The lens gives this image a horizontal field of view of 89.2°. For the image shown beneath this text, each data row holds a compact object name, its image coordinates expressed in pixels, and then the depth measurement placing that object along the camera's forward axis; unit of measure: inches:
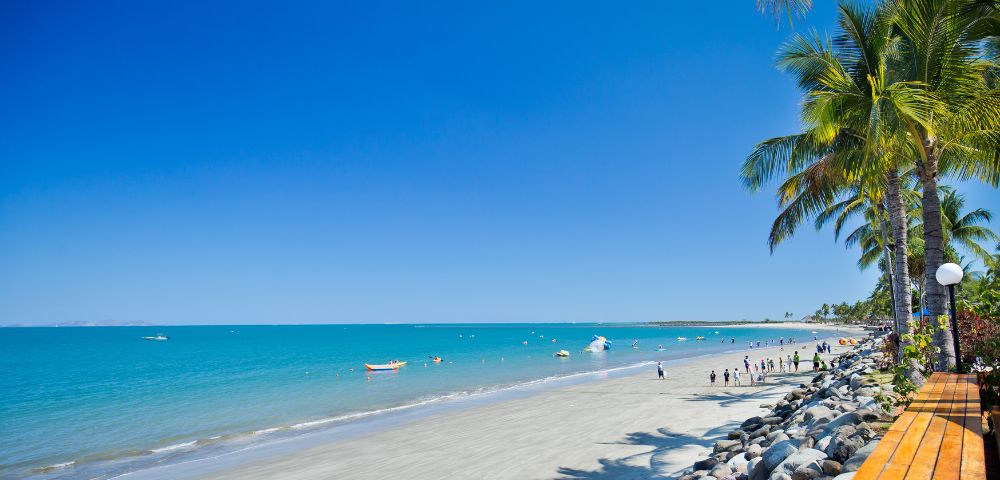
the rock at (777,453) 288.7
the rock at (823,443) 279.0
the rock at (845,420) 292.8
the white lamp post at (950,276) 310.2
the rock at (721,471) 337.4
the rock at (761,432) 451.8
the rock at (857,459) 215.5
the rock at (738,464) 330.0
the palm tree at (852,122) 320.5
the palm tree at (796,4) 248.8
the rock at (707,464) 385.4
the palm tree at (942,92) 317.4
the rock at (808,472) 239.9
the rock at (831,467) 229.9
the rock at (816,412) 394.7
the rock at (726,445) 437.7
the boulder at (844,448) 241.0
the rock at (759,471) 293.9
